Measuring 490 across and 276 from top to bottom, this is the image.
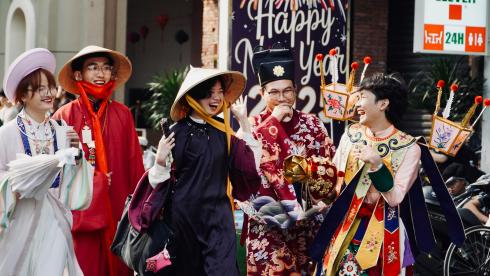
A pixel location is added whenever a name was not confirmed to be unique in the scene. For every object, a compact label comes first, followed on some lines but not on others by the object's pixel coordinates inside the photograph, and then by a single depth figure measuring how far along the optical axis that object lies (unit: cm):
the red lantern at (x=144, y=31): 2414
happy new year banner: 1065
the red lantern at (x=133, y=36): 2435
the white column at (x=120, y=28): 1859
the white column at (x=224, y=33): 1062
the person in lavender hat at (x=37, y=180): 634
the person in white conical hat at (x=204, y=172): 607
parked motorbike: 880
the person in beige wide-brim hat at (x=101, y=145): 720
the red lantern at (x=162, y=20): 2333
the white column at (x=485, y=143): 1141
